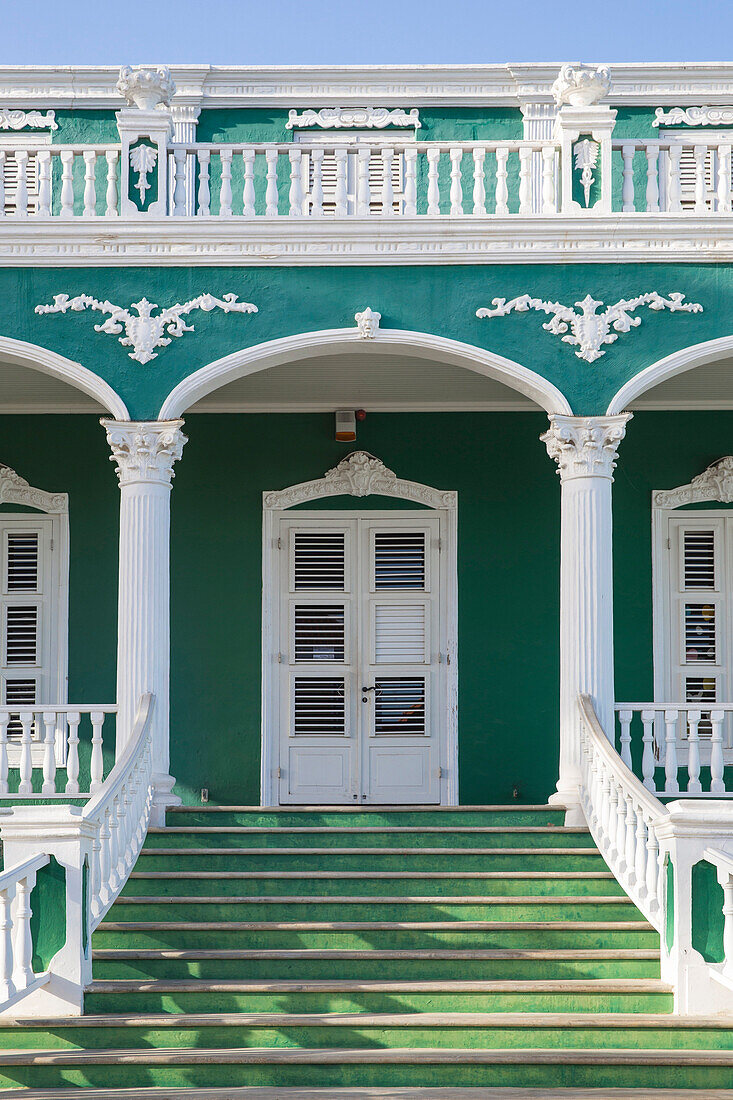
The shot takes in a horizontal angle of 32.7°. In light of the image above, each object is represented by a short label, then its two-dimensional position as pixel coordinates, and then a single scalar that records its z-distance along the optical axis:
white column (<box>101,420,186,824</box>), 8.20
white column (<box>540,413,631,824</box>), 8.21
